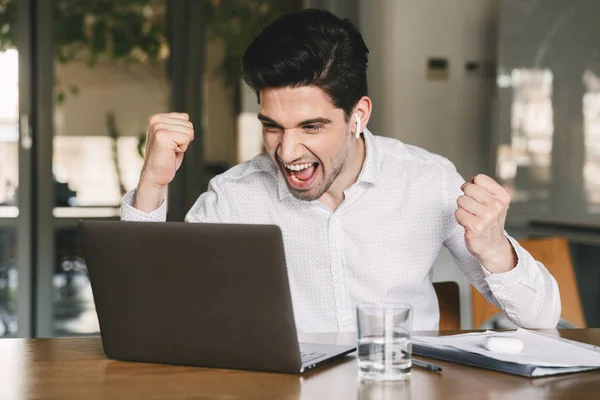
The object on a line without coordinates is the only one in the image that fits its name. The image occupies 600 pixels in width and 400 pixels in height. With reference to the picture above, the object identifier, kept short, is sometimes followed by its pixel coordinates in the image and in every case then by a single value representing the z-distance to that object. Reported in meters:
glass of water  1.17
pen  1.23
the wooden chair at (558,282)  2.10
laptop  1.15
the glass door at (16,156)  4.30
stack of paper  1.21
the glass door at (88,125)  4.37
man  1.72
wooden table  1.10
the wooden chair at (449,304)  1.89
